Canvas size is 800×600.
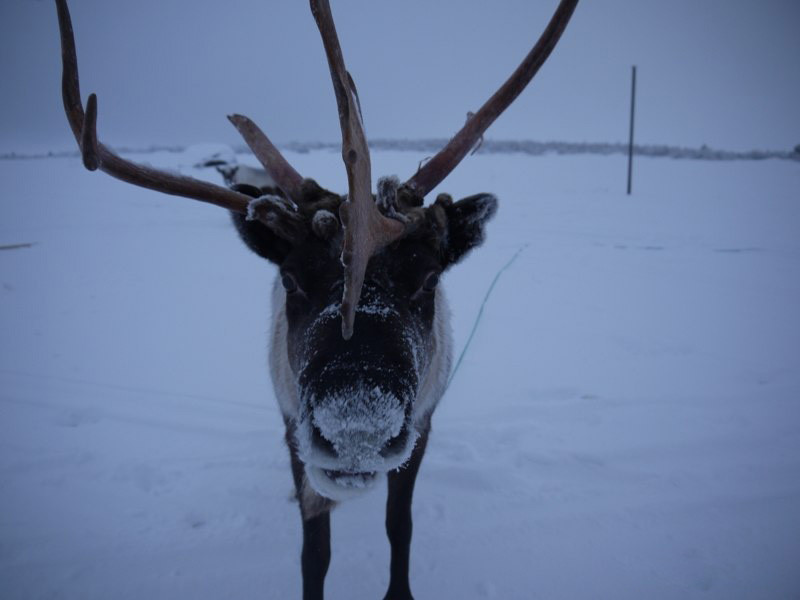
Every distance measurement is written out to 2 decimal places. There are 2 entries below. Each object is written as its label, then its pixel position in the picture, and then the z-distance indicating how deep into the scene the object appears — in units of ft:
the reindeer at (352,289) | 2.01
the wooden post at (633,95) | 46.09
